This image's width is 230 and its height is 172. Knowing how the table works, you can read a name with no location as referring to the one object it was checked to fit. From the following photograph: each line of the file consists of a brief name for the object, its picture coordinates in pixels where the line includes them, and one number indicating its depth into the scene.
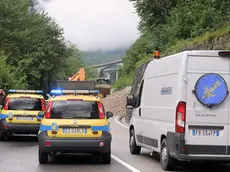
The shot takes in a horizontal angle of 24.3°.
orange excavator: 49.22
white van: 10.70
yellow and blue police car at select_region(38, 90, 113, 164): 12.30
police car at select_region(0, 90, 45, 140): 18.28
